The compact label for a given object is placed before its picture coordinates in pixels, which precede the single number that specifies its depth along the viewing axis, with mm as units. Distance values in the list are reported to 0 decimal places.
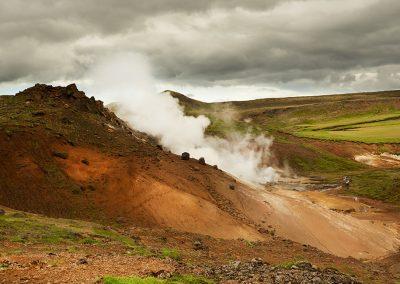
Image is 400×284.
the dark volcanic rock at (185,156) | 39719
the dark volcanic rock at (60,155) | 32747
